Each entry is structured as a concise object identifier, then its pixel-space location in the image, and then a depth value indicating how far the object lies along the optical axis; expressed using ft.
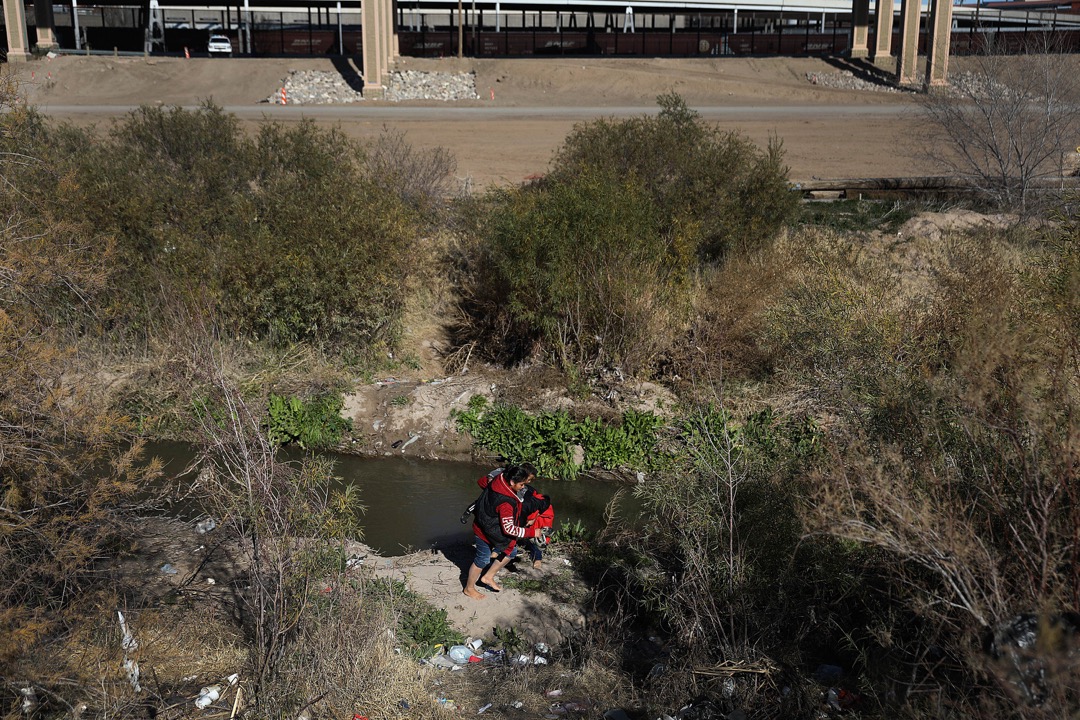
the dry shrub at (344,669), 21.29
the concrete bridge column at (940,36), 155.33
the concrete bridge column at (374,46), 142.10
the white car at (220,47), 176.35
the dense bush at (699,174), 60.85
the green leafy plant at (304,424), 46.70
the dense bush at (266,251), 51.16
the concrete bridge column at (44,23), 164.35
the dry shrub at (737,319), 48.75
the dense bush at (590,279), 49.34
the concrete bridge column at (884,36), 169.07
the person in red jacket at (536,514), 29.91
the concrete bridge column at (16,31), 150.92
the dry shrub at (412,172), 65.67
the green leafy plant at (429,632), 26.71
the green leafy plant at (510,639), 26.96
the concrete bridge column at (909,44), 159.33
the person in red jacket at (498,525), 29.32
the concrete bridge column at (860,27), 177.37
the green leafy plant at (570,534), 35.60
